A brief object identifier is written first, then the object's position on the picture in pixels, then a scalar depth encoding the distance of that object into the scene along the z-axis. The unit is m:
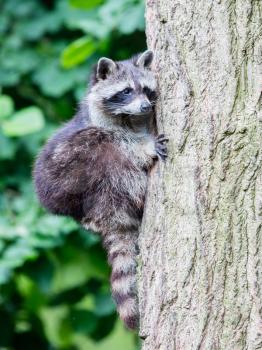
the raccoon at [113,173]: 10.05
